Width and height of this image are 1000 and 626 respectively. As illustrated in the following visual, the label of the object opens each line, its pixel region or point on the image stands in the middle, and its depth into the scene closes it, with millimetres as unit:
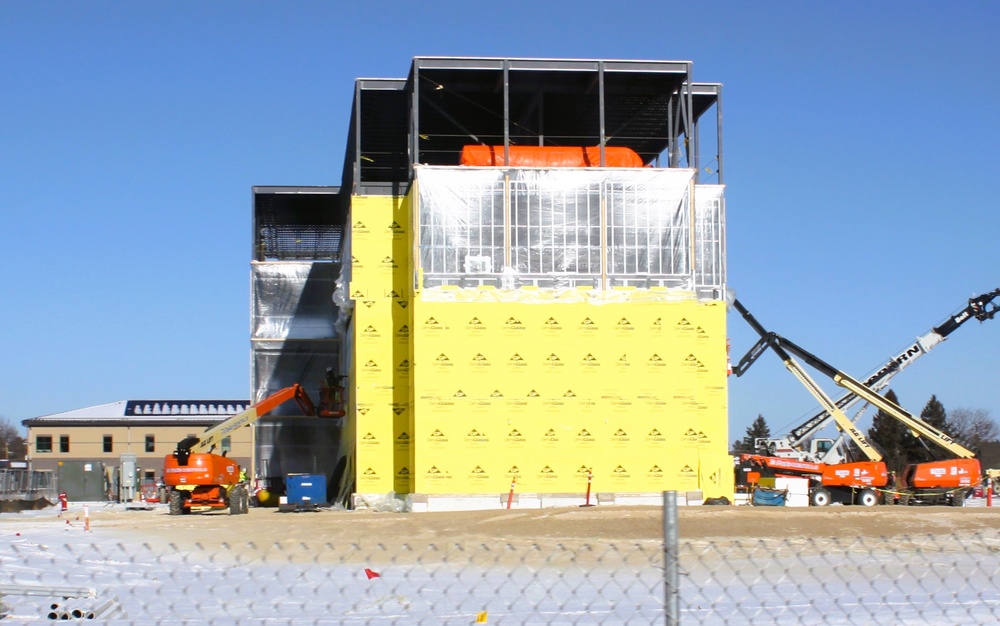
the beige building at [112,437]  89375
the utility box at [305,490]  41844
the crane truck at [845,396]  57344
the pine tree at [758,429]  129125
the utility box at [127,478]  58125
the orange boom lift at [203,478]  40219
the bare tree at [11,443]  149638
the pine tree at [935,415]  93088
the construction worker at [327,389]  48719
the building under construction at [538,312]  36844
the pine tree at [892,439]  87375
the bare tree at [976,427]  123444
